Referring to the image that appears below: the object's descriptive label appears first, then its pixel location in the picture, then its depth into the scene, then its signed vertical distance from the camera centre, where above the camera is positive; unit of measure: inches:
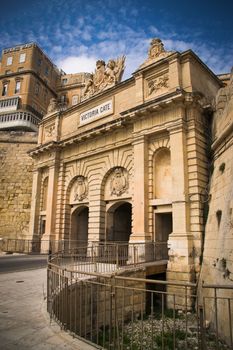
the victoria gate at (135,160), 474.3 +156.7
